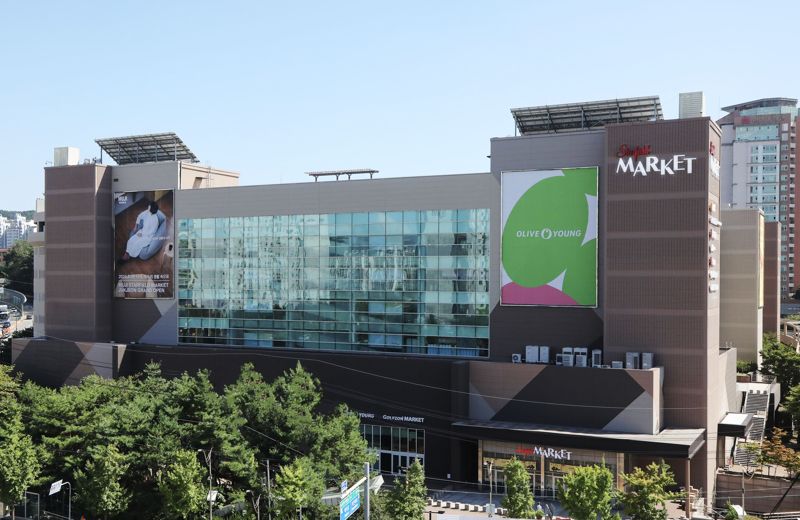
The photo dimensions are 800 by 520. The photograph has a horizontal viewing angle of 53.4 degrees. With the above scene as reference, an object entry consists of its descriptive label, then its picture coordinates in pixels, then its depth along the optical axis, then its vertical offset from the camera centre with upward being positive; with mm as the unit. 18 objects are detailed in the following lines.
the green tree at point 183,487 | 49312 -13489
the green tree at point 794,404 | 71581 -11377
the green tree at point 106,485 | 51531 -13968
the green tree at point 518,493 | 52594 -14580
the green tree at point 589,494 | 48438 -13341
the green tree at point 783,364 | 90562 -9845
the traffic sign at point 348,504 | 37688 -11159
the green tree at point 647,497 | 49375 -13755
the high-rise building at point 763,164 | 192375 +27814
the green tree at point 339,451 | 50938 -11570
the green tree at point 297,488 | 46250 -12672
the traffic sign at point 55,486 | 53044 -14461
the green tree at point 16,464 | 54406 -13389
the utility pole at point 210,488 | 49031 -13553
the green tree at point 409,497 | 50312 -14250
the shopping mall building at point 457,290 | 63750 -1569
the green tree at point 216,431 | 49969 -10277
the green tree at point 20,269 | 178875 +166
